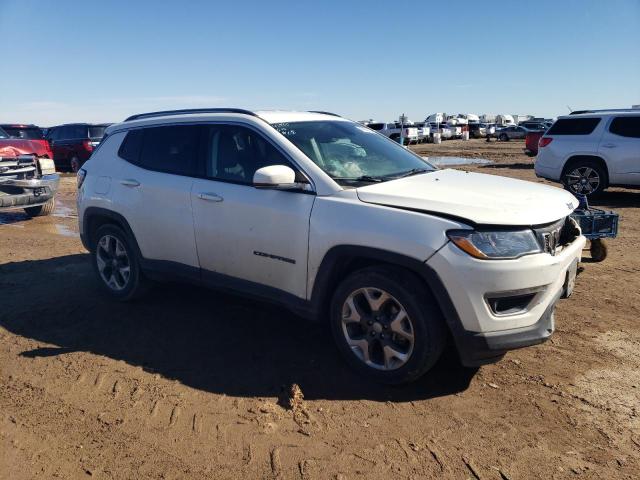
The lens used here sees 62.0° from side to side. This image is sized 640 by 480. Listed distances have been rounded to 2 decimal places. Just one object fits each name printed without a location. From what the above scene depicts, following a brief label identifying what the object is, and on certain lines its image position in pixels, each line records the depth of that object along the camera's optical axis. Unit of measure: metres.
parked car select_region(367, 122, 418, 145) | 34.47
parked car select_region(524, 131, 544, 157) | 22.02
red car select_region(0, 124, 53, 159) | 10.05
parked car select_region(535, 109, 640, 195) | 10.80
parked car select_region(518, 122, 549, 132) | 43.72
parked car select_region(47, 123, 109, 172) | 17.44
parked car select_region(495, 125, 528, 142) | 46.00
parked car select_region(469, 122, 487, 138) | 54.69
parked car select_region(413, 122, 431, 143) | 42.00
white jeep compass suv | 3.12
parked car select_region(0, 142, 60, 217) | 8.96
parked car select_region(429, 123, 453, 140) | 47.26
